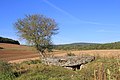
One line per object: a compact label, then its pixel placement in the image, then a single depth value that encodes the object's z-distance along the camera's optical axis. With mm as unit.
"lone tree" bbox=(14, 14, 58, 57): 14902
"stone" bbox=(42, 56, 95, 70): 11126
